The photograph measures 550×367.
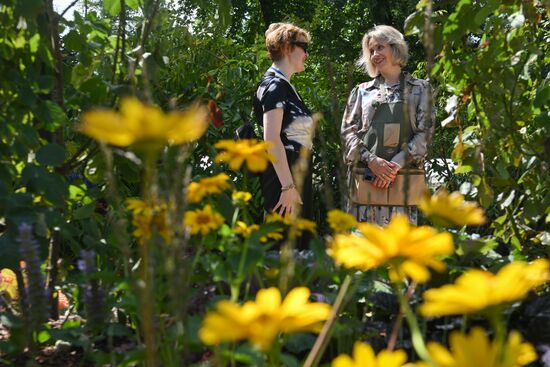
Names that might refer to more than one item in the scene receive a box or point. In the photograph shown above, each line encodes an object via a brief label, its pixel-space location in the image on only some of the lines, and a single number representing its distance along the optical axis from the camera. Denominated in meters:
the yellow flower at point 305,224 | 1.27
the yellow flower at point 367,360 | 0.71
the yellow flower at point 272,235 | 1.31
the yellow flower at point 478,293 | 0.66
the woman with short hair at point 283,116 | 3.01
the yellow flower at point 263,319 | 0.66
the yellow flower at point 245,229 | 1.28
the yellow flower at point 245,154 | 1.20
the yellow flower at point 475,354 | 0.64
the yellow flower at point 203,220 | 1.22
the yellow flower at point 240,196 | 1.31
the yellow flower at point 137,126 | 0.71
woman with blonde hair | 3.35
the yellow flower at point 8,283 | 2.19
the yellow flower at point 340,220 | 1.22
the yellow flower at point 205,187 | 1.18
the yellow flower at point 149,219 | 1.04
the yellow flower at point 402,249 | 0.79
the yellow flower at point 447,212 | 0.98
